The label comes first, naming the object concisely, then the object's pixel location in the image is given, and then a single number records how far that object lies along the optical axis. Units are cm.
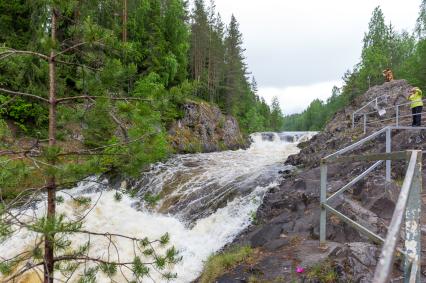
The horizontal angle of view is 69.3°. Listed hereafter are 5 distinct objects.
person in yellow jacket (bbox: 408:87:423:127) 1153
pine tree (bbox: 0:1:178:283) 363
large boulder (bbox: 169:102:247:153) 2343
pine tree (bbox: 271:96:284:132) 8873
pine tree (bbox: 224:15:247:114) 4144
